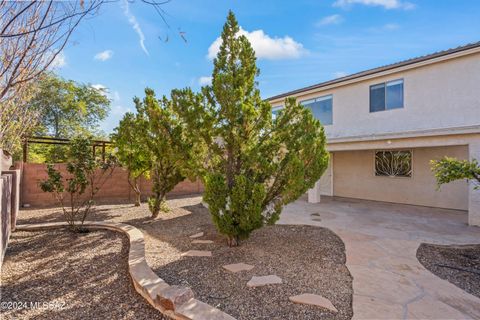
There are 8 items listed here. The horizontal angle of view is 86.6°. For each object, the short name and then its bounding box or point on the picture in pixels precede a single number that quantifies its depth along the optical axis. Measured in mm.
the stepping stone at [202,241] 5926
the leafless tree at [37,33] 2299
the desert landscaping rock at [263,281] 3756
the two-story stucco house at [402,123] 8516
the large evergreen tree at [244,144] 5180
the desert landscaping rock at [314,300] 3200
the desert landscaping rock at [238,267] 4332
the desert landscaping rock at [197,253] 5016
